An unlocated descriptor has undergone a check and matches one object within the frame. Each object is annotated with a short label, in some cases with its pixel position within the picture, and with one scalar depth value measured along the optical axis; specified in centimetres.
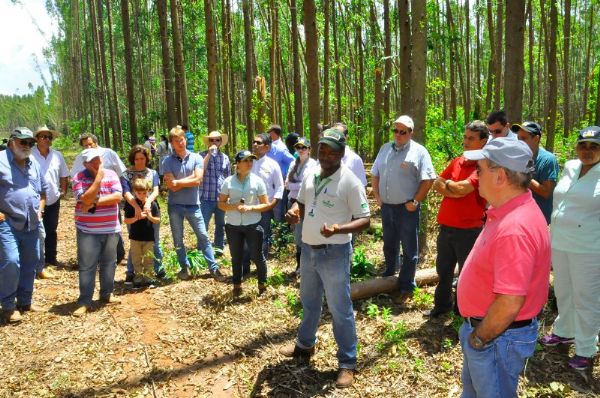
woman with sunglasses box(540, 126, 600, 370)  382
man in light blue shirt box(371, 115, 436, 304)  527
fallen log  546
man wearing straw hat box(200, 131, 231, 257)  741
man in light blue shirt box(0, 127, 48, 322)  520
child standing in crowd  634
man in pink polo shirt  221
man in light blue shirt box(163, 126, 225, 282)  649
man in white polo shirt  379
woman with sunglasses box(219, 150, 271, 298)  589
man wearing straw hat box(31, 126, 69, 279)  702
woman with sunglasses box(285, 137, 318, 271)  657
